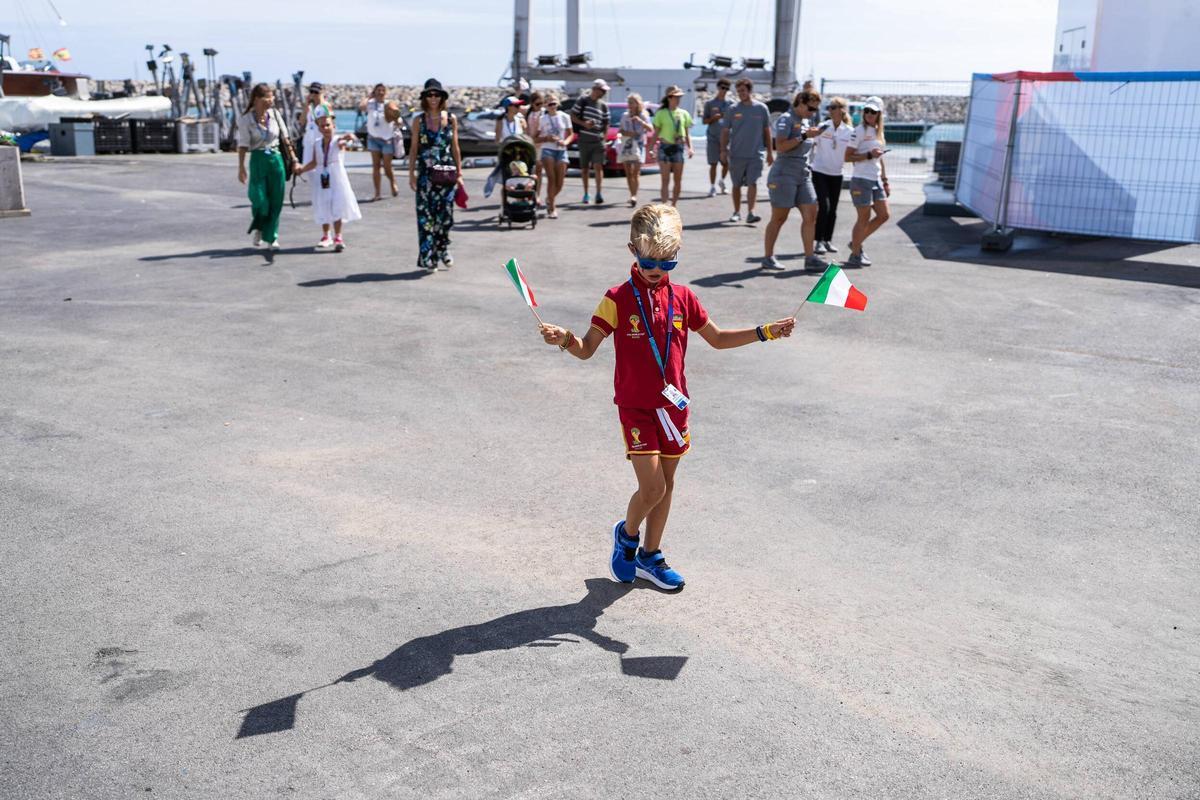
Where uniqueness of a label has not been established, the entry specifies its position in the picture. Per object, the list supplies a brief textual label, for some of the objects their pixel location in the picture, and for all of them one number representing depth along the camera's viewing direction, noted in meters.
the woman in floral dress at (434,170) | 11.93
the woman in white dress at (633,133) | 17.58
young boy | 4.49
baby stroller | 15.69
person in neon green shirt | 16.61
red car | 23.12
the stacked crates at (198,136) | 31.55
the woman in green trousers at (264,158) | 12.59
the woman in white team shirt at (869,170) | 12.00
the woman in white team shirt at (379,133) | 19.48
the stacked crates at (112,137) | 30.61
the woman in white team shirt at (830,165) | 12.27
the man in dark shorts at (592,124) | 17.89
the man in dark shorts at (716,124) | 18.31
